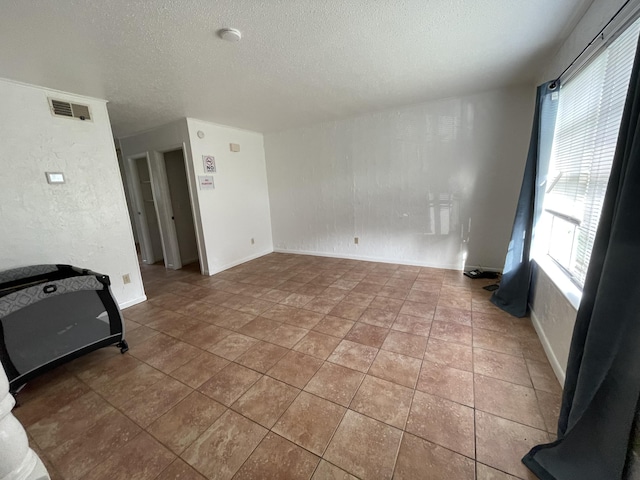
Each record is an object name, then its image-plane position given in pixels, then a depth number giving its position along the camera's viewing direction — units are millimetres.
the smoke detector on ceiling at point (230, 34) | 1700
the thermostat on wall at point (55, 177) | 2463
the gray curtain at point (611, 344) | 919
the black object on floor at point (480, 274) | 3480
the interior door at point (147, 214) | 4703
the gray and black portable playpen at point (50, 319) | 1648
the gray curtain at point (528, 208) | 2227
